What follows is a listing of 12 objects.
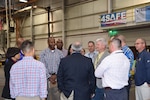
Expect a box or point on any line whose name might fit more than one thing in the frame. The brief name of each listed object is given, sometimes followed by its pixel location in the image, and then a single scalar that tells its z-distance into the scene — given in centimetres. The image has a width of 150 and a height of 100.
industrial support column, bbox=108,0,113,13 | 1002
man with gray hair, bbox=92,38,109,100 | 352
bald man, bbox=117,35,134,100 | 346
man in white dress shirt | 281
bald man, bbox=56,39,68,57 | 493
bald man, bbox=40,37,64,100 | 425
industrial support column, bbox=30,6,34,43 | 1532
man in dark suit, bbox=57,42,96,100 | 295
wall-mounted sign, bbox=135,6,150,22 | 802
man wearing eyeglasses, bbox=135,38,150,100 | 352
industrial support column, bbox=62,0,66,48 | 1280
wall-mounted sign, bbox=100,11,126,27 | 921
